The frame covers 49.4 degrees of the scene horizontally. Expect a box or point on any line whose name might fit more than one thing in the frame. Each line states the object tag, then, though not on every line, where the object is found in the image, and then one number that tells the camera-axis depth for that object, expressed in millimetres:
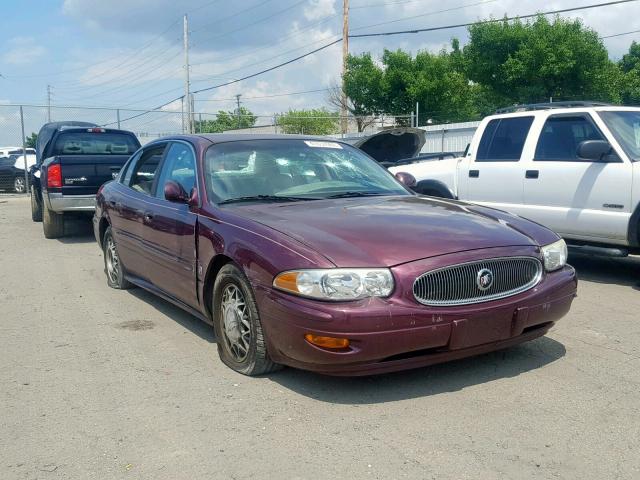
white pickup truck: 7035
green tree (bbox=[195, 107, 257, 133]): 27481
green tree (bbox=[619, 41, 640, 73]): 42906
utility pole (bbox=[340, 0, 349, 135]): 30453
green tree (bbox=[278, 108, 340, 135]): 41281
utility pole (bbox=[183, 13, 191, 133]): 26267
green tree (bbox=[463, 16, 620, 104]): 28797
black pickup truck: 10812
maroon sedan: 3787
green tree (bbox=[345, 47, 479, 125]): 35156
